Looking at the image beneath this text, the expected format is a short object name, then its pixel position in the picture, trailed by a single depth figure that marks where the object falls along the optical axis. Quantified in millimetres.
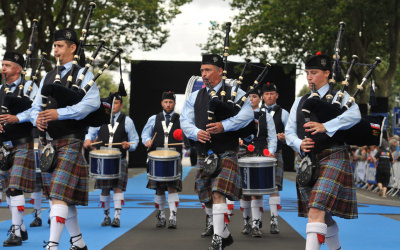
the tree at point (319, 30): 23922
